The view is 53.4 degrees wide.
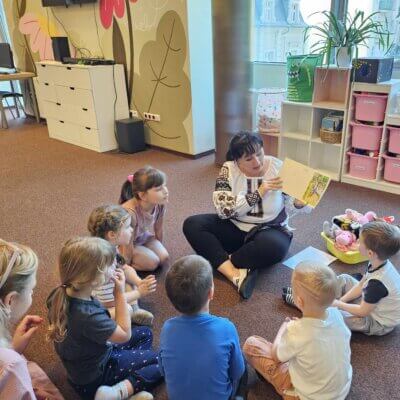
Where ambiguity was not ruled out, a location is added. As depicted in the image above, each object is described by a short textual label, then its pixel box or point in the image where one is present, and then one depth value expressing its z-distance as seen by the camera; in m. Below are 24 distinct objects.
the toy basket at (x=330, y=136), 3.31
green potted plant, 2.98
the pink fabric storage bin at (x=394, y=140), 3.00
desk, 5.46
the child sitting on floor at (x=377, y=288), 1.51
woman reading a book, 1.99
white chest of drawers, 4.39
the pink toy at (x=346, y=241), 2.21
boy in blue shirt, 1.12
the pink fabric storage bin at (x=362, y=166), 3.22
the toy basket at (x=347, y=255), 2.17
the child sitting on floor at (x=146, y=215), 1.97
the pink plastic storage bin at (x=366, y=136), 3.12
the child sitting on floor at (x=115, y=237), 1.65
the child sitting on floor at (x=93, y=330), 1.24
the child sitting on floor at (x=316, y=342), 1.20
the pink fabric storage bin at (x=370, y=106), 3.02
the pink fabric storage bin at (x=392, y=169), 3.07
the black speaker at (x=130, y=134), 4.37
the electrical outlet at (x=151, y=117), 4.38
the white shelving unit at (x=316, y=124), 3.30
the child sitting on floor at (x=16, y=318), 0.97
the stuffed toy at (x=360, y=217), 2.32
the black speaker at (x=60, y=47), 4.93
